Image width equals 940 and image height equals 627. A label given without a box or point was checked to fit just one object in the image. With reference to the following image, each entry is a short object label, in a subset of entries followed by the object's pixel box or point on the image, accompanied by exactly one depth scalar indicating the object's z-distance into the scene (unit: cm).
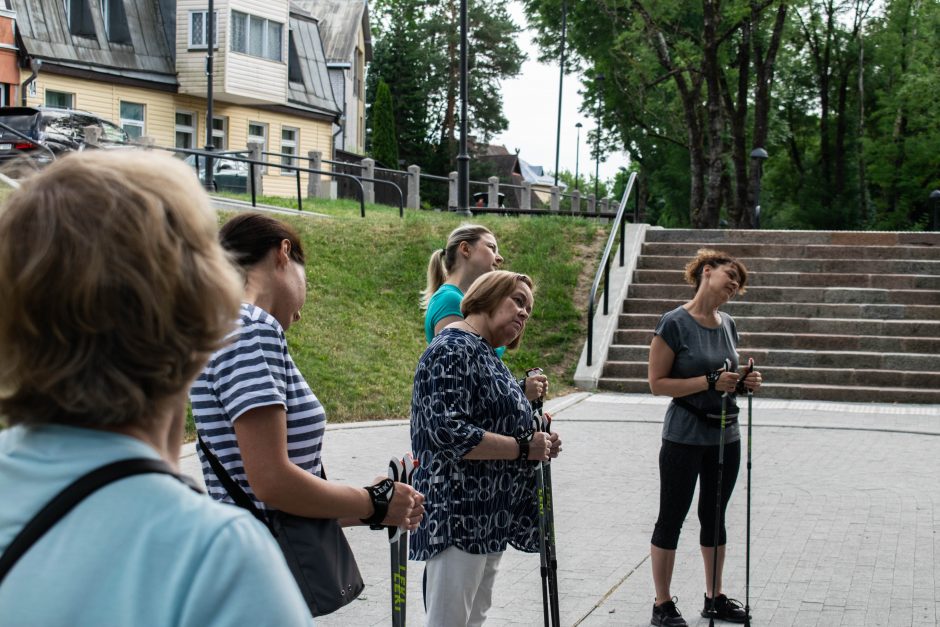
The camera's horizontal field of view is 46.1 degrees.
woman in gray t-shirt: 547
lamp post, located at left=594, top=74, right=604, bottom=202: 3736
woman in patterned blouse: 396
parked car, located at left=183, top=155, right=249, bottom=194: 2939
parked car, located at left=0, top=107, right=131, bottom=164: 2005
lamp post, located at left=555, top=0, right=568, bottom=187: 3254
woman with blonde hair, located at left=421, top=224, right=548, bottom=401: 505
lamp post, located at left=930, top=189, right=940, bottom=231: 2302
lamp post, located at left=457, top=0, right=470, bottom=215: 1996
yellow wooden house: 3219
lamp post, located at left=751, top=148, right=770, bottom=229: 2575
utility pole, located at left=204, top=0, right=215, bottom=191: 3095
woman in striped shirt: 265
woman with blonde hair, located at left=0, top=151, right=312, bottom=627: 126
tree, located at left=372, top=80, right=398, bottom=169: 5066
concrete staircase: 1452
